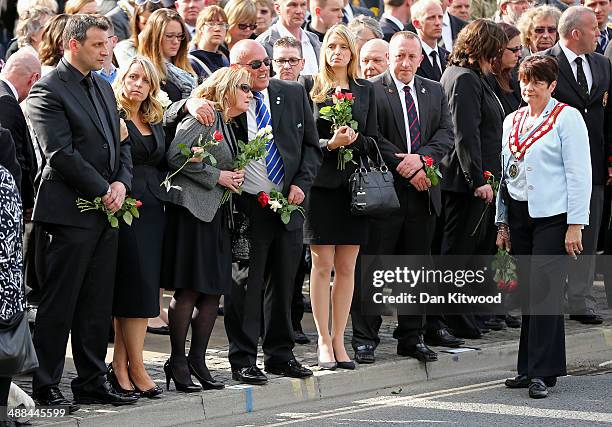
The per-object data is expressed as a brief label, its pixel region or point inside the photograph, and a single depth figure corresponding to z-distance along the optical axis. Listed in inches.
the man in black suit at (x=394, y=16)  1056.8
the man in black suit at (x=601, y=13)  1078.4
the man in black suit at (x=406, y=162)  793.6
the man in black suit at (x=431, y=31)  948.0
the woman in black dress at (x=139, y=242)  673.6
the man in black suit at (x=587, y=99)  938.7
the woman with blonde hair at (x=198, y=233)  687.7
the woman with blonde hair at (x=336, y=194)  762.8
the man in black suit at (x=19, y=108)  717.3
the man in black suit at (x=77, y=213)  638.5
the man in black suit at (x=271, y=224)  721.6
